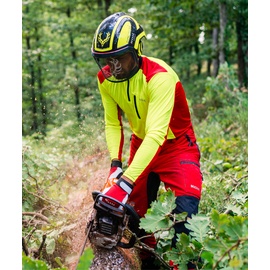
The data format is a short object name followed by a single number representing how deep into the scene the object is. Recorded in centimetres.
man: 270
